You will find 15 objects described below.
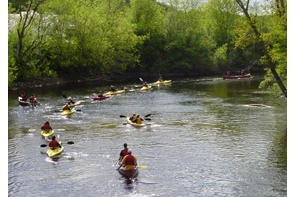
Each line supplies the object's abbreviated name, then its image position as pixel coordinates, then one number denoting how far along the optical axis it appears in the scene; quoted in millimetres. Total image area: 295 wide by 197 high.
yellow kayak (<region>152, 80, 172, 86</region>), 62712
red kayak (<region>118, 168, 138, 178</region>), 19844
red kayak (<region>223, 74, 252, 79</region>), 70019
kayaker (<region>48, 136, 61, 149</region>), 23766
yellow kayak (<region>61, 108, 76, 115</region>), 36775
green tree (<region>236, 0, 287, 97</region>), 26595
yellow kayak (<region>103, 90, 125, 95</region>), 50459
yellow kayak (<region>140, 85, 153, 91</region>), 55697
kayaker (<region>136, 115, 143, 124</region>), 31719
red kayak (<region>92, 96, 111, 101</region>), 46125
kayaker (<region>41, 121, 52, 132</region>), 28547
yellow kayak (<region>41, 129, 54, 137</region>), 28152
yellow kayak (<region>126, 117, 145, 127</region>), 31464
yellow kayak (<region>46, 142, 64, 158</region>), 23322
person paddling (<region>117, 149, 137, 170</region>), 20312
